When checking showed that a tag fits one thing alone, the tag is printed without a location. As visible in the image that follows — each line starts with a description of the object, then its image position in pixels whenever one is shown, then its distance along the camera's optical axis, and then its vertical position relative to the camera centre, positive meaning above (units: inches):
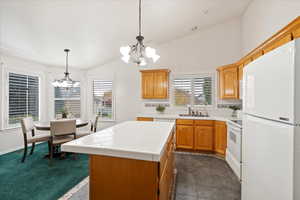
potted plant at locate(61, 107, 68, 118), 143.6 -14.3
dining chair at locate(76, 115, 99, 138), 135.8 -34.2
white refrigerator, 31.5 -6.8
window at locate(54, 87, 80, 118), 185.6 +0.5
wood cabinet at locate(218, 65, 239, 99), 128.0 +18.6
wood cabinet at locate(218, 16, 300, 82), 61.0 +32.4
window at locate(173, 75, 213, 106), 160.6 +12.4
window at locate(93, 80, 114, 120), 195.6 +1.1
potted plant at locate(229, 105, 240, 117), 139.9 -8.3
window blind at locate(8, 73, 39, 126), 140.9 +2.2
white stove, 95.5 -34.2
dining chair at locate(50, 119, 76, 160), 111.8 -26.1
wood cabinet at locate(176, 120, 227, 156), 131.0 -34.3
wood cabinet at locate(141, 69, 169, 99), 161.5 +19.4
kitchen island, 41.9 -21.7
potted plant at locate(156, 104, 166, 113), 167.6 -9.6
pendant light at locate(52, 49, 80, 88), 133.9 +16.8
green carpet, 77.0 -52.4
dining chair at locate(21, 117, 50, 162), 116.5 -28.7
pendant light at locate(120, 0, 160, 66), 79.5 +27.8
